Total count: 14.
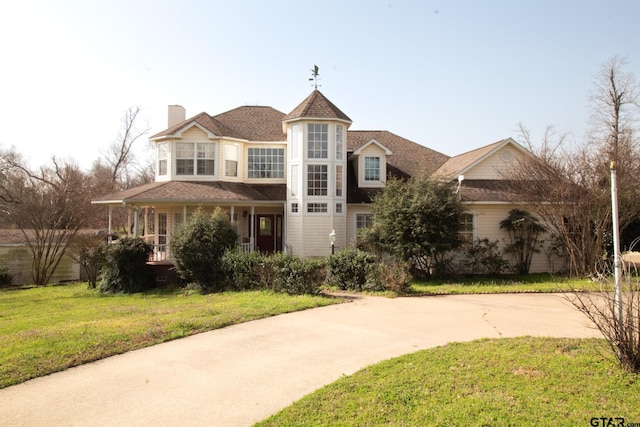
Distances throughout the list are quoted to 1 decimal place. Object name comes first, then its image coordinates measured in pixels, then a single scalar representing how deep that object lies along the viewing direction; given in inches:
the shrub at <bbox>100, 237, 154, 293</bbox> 658.2
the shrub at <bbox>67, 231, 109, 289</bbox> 695.1
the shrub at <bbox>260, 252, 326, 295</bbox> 525.7
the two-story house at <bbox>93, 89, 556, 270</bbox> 761.0
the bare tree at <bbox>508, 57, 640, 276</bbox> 623.5
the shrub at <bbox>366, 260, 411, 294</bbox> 537.0
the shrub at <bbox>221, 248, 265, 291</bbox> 578.2
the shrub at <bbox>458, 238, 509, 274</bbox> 706.8
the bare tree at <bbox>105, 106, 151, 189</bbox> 1635.1
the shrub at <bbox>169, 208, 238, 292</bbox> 619.2
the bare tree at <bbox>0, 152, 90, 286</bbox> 908.0
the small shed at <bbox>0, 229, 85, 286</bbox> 901.8
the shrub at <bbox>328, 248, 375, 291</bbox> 567.8
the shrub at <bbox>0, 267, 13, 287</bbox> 861.2
